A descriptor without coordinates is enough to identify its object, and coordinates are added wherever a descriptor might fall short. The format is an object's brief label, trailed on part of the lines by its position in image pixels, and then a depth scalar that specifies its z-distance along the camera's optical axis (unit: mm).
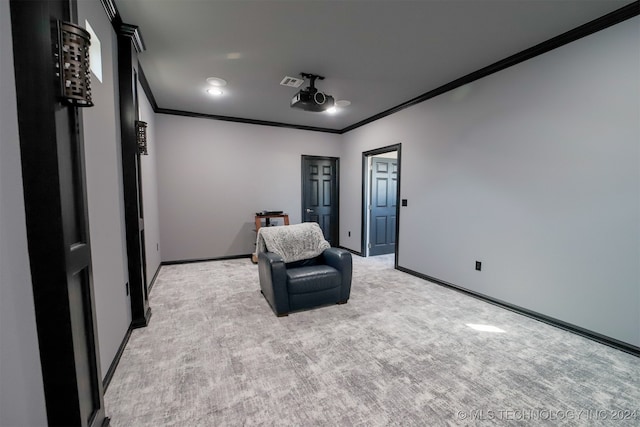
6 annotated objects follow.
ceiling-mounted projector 3111
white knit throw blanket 3002
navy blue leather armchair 2648
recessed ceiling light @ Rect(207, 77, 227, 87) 3225
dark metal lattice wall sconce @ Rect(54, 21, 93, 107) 941
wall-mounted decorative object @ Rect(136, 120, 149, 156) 2428
